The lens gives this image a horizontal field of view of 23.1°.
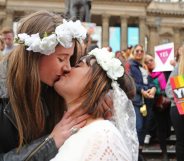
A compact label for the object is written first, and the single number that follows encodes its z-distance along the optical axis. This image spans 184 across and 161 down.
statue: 9.46
